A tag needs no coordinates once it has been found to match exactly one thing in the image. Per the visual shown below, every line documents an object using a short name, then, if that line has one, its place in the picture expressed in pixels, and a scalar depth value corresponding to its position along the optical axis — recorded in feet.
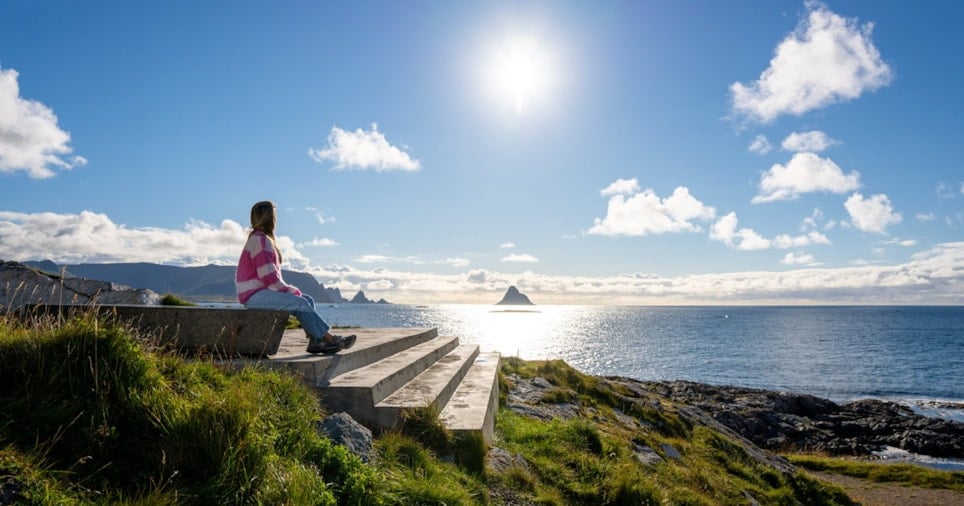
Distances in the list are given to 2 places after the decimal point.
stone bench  21.83
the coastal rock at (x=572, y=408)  33.62
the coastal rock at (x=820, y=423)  95.50
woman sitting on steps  23.35
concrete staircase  20.21
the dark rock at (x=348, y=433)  15.85
